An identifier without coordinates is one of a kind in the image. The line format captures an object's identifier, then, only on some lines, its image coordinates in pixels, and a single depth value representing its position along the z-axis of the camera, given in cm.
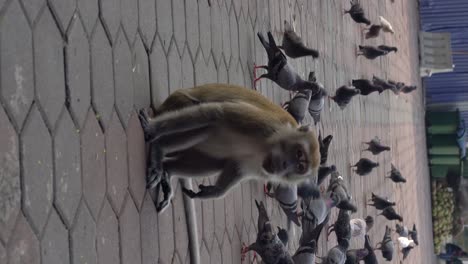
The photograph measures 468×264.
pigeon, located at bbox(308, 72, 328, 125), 507
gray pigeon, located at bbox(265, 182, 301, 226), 427
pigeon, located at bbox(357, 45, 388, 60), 797
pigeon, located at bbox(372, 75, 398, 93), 830
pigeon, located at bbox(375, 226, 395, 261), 749
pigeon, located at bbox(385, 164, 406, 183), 894
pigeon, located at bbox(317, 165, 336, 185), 485
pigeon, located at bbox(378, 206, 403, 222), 798
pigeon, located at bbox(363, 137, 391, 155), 789
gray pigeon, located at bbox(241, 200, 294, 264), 392
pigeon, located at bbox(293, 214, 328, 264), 432
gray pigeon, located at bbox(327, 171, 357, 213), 545
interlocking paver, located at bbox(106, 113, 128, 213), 271
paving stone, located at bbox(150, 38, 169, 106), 317
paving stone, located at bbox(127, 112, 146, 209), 289
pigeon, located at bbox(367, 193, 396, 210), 776
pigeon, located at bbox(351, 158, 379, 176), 712
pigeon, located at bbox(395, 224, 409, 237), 904
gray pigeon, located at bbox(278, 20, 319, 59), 479
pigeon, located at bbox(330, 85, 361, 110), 637
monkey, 278
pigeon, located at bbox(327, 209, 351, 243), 560
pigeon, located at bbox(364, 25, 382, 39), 845
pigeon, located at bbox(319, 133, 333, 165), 469
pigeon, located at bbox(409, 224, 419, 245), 966
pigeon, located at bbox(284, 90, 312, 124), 464
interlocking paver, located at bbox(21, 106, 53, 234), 213
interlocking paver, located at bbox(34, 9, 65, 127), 224
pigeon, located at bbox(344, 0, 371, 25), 734
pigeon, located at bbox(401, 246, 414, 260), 902
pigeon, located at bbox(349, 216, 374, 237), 649
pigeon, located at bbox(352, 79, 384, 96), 740
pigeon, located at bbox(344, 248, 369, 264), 598
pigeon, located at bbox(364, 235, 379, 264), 642
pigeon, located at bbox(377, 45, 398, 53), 845
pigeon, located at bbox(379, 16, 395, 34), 929
